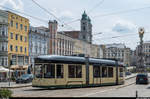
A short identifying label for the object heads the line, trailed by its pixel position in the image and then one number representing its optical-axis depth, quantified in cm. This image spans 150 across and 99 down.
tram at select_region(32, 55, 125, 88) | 2309
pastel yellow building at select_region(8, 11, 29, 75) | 5581
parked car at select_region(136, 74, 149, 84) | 3712
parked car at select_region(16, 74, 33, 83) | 3808
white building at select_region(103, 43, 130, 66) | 17238
